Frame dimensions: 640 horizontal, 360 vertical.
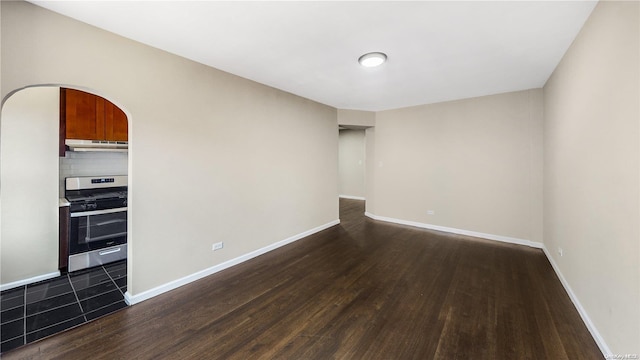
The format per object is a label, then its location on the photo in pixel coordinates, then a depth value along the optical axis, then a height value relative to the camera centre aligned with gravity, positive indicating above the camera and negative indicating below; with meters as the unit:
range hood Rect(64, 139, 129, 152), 2.91 +0.42
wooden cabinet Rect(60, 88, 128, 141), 2.84 +0.76
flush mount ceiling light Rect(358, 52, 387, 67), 2.62 +1.36
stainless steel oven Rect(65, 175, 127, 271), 2.93 -0.56
